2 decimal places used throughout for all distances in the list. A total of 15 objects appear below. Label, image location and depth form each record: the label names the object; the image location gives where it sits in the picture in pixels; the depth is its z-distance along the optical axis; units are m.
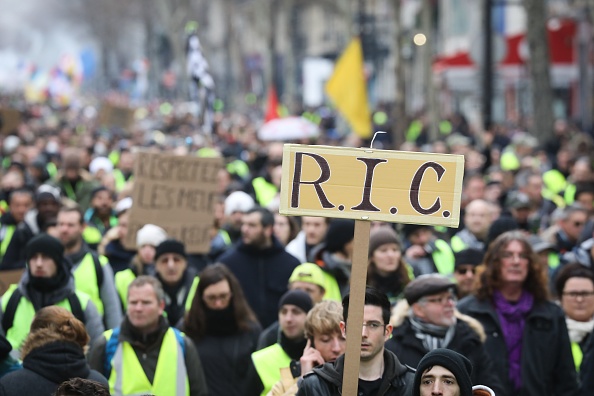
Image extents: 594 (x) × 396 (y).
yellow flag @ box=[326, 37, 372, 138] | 46.16
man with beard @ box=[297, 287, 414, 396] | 10.38
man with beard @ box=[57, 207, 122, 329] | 16.47
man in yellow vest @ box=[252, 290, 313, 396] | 13.38
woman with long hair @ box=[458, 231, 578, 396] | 14.05
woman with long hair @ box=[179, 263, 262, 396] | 14.98
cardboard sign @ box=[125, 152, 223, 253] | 21.22
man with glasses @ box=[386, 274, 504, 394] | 13.24
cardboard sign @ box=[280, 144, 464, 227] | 10.55
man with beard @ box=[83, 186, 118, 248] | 23.23
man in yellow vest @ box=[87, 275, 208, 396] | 13.53
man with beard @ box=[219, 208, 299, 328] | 18.34
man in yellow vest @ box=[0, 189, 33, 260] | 22.23
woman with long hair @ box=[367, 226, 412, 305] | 16.42
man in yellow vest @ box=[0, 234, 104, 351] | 14.80
